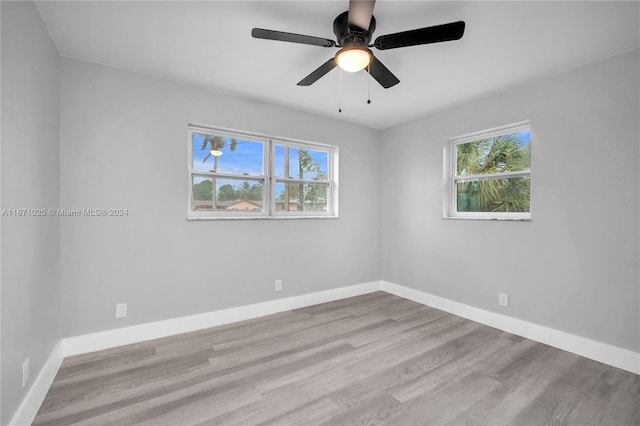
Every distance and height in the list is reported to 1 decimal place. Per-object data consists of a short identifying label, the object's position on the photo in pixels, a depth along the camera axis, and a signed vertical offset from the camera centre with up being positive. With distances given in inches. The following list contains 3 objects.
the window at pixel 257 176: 121.7 +17.1
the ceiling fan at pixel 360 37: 61.7 +40.7
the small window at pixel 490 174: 116.6 +17.8
